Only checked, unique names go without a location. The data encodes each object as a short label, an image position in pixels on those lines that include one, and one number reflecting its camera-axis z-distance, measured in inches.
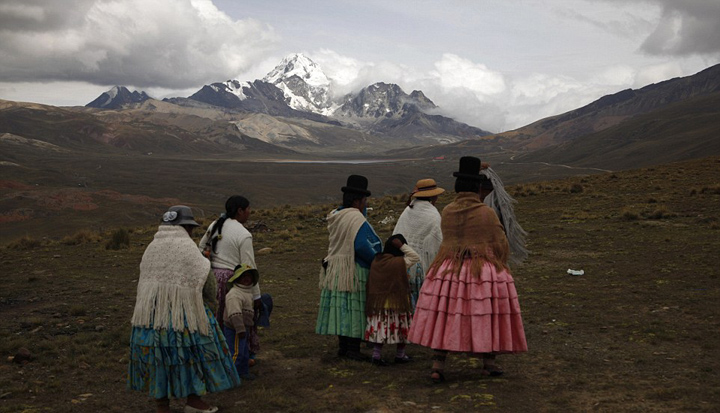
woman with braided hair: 267.0
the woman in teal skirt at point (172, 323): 215.0
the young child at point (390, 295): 278.7
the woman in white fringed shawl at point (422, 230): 304.3
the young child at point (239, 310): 259.3
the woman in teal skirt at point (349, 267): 285.7
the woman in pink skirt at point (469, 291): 240.4
